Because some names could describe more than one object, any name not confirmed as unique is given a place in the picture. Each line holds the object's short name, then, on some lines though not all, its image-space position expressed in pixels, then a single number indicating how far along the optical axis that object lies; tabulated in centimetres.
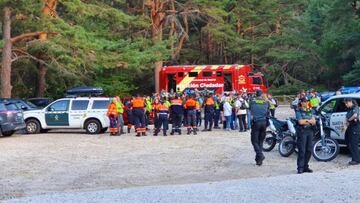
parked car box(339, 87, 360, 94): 2739
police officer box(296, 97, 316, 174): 1233
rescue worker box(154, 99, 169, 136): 2236
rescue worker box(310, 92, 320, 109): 2293
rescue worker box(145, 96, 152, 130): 2633
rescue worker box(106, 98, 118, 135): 2286
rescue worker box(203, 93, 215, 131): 2458
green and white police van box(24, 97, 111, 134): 2420
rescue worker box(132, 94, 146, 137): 2236
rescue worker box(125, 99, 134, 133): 2403
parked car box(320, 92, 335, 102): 3027
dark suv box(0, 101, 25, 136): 2209
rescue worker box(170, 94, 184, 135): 2259
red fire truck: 3666
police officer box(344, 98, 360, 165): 1355
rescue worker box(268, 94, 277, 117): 2497
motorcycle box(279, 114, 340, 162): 1427
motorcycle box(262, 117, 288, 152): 1600
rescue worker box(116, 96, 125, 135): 2298
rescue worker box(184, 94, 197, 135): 2302
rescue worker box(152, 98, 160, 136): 2267
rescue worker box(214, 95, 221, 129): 2527
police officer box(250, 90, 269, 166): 1373
